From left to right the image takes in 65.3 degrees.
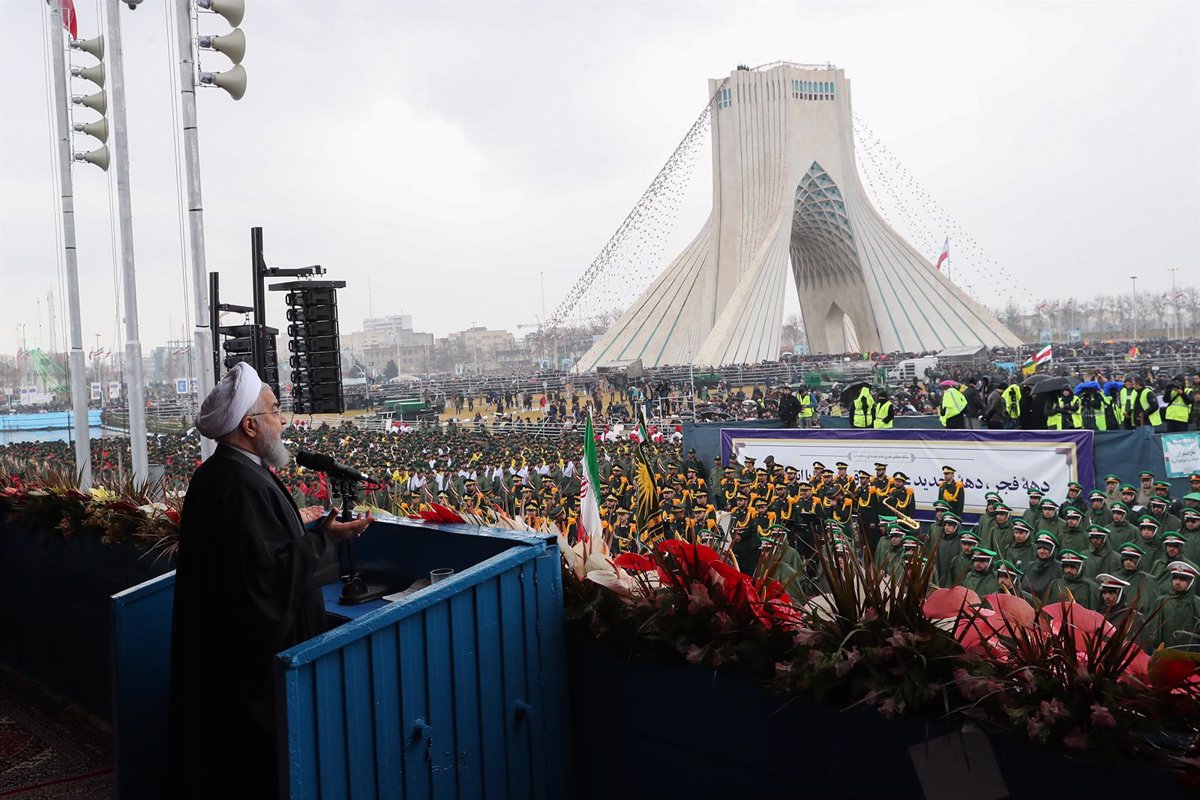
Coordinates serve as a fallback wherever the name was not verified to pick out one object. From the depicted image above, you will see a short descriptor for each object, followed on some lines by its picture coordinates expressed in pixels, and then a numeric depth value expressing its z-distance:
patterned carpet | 3.93
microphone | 2.70
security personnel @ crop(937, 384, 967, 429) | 13.19
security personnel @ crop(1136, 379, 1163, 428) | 13.30
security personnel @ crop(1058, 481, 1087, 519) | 8.45
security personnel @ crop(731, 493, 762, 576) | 8.56
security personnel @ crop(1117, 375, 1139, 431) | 13.92
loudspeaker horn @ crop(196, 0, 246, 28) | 7.65
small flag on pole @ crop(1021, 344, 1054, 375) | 22.56
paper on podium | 2.99
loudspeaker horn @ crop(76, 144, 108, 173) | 10.09
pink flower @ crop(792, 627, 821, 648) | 2.06
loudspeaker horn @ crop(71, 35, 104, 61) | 9.92
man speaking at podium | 2.31
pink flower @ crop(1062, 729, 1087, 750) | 1.65
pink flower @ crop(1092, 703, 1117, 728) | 1.62
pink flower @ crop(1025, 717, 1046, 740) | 1.68
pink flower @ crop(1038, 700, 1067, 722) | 1.69
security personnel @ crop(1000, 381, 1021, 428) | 13.38
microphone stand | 2.77
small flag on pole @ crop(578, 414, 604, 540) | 4.48
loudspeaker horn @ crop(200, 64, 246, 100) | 7.83
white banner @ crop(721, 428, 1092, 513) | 9.47
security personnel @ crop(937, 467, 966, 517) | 9.79
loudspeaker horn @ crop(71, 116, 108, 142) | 9.87
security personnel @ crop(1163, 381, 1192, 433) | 11.52
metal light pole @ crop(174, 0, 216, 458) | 7.63
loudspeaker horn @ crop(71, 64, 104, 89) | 9.94
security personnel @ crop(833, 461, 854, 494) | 9.99
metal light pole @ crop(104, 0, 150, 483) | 8.94
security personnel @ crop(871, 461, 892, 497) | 9.93
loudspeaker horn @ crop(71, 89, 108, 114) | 9.88
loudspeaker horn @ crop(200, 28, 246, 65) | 7.71
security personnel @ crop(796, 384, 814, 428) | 19.62
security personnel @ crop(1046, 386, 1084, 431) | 12.76
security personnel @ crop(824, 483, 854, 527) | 9.16
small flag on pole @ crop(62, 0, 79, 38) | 10.34
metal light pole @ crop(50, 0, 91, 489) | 10.23
